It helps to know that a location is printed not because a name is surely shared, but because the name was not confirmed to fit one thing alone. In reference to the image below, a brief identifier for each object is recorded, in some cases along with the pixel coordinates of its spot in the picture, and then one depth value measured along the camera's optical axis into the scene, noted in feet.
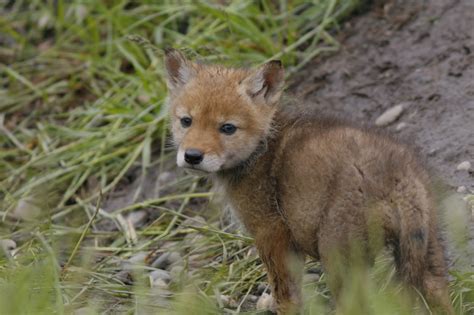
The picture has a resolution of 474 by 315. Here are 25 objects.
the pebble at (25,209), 47.14
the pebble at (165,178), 48.98
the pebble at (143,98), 52.06
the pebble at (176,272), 39.04
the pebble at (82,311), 33.65
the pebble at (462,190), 37.49
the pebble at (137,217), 46.99
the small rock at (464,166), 38.88
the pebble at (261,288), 38.58
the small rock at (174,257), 42.52
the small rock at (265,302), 36.37
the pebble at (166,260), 42.41
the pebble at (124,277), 39.48
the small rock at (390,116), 44.96
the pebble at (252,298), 38.19
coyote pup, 30.30
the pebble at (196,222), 42.90
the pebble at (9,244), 42.66
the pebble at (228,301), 37.58
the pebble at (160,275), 40.34
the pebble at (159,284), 38.72
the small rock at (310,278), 38.01
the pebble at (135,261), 40.73
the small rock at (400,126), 43.75
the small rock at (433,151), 40.83
